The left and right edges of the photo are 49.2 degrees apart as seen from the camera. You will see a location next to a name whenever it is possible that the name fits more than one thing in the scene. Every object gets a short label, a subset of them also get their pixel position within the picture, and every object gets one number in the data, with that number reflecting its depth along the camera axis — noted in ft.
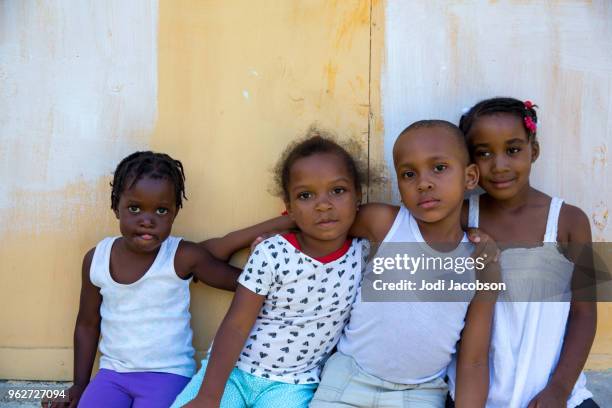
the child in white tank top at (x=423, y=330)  7.64
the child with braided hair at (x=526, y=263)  7.82
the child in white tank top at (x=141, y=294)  8.20
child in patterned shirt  7.67
